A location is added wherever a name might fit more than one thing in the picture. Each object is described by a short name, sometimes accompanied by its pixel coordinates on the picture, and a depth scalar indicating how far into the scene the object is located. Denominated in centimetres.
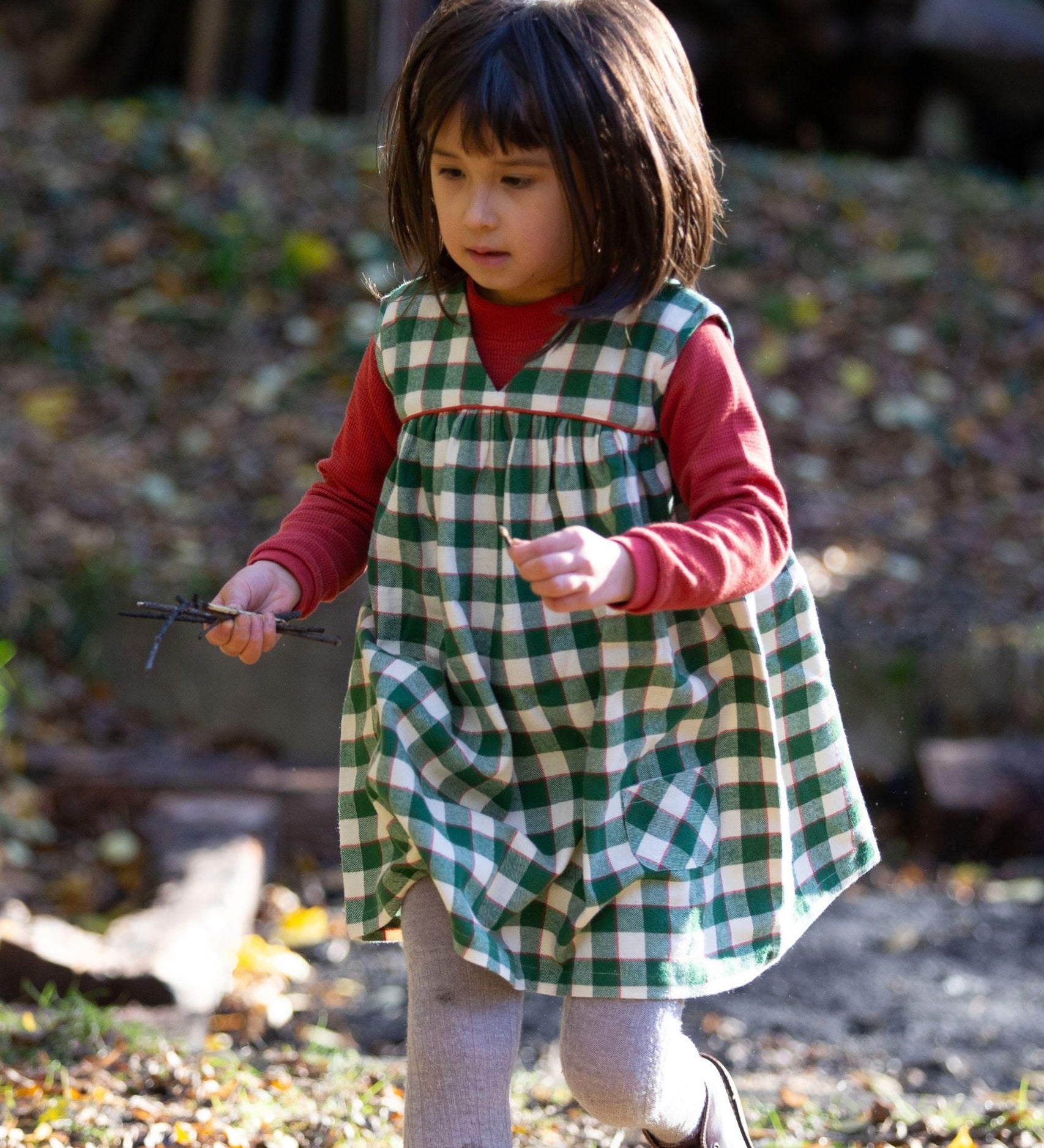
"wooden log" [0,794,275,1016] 578
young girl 351
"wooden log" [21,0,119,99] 1873
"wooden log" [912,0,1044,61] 1727
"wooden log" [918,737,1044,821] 843
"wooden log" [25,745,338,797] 829
